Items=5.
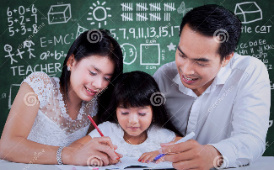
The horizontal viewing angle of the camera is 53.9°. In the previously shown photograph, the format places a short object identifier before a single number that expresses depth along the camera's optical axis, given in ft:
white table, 3.15
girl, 4.16
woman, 3.40
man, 3.14
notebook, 3.14
